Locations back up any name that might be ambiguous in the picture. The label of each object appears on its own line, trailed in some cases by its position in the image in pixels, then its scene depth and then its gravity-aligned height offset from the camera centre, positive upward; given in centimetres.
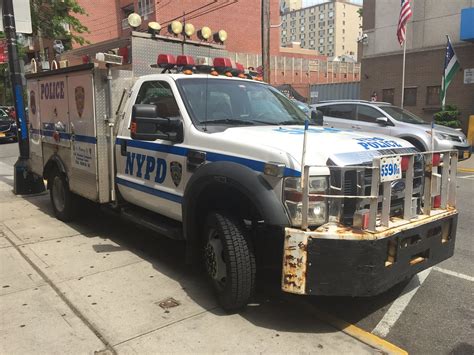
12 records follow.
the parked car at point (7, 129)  2014 -141
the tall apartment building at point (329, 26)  14500 +2046
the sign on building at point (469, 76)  1790 +53
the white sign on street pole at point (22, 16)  871 +147
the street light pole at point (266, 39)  1508 +171
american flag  1664 +255
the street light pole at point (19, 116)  852 -38
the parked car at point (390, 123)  1122 -77
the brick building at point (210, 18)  4150 +691
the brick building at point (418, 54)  1831 +151
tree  1886 +319
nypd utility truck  322 -70
